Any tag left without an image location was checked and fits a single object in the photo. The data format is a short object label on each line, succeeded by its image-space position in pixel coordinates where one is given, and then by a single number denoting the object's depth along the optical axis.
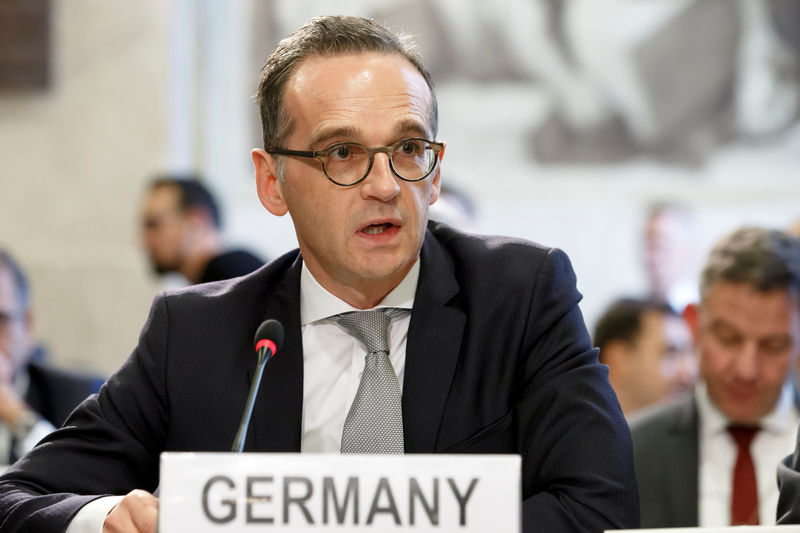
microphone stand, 3.54
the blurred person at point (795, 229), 8.47
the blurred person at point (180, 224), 11.26
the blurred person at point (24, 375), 9.15
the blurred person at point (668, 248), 12.92
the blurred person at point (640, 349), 8.94
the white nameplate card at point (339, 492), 3.15
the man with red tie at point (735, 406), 6.49
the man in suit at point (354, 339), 4.25
